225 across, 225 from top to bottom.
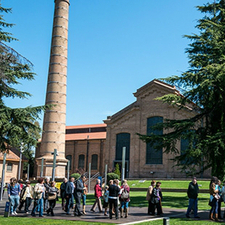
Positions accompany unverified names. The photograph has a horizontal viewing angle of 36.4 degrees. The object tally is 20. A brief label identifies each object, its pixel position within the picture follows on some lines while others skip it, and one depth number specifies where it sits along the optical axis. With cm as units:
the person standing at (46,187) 1451
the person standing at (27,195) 1528
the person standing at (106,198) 1457
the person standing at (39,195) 1396
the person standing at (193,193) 1359
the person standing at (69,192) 1444
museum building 4056
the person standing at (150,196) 1417
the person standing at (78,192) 1400
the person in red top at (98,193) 1530
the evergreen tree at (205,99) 1892
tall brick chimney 3700
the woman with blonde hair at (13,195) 1434
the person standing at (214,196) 1301
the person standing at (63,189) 1623
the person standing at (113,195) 1333
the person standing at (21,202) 1637
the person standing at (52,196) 1404
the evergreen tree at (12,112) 1533
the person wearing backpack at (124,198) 1354
